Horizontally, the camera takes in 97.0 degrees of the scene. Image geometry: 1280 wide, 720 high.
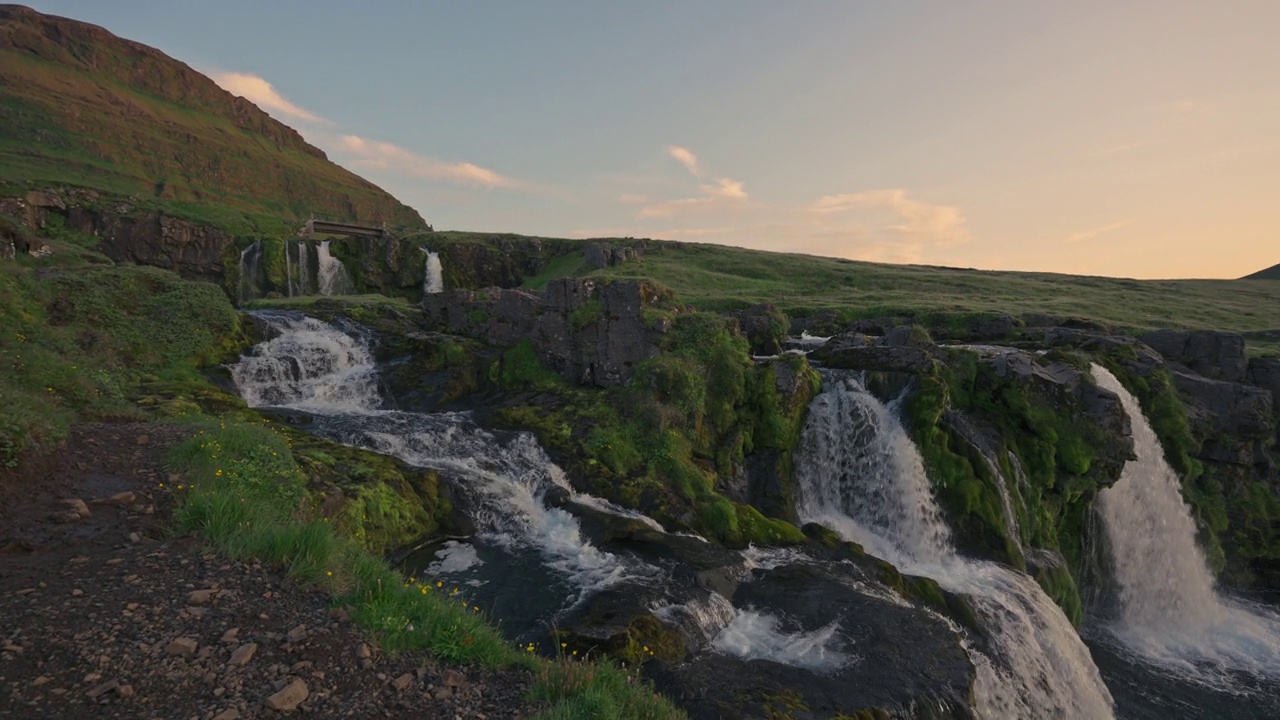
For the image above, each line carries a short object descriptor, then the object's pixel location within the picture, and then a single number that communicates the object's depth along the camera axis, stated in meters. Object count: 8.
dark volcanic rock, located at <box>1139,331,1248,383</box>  29.14
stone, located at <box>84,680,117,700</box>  5.08
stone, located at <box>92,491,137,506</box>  8.58
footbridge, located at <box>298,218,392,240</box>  63.44
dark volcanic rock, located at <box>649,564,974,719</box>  9.56
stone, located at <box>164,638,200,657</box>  5.69
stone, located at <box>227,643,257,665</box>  5.79
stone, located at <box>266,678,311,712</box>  5.35
